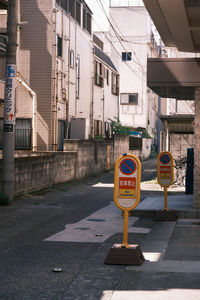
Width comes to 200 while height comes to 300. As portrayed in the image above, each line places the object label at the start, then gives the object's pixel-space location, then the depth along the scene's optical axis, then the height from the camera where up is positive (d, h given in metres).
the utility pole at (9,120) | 14.68 +0.50
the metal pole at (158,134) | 38.59 +0.39
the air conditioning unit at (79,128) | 28.36 +0.56
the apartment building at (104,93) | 35.16 +3.24
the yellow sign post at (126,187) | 7.46 -0.67
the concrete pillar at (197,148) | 12.59 -0.21
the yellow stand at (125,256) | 7.32 -1.59
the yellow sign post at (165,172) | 12.20 -0.76
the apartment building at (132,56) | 52.47 +8.20
